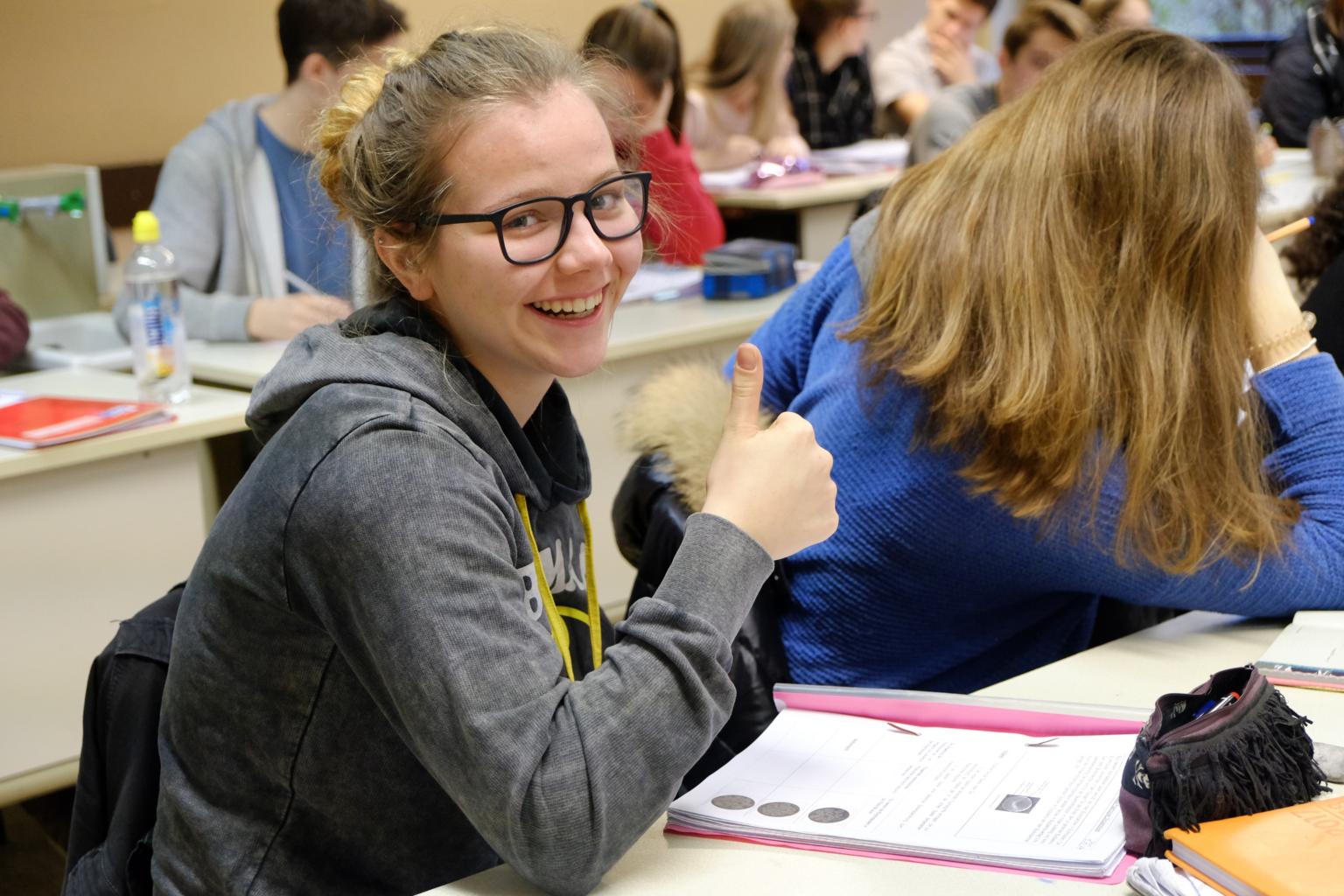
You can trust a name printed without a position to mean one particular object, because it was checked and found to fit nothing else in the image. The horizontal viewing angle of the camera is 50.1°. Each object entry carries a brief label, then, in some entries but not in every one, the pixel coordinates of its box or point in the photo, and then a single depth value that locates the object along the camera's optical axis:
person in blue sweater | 1.29
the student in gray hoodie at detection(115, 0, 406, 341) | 2.92
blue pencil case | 3.21
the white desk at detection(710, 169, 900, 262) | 4.58
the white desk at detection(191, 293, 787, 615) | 2.79
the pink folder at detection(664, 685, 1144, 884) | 1.12
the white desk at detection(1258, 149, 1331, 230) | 3.55
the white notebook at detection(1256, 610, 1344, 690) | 1.22
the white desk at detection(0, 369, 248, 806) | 2.11
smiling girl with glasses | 0.90
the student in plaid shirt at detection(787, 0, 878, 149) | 5.79
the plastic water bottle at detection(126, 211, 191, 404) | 2.41
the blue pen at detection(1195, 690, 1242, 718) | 0.96
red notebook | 2.11
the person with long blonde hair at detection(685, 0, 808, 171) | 5.29
